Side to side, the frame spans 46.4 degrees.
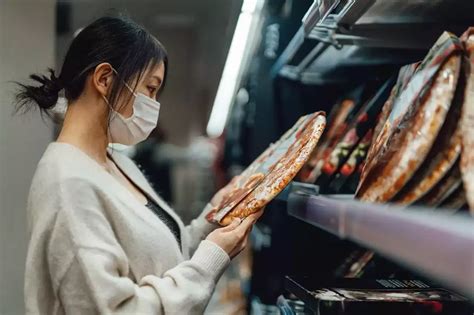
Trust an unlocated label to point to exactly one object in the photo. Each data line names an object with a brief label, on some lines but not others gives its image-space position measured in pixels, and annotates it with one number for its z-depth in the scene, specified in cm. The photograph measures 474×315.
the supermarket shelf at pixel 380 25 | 114
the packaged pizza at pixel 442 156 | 76
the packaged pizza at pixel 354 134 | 135
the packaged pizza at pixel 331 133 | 156
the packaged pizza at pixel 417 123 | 78
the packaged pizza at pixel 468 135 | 71
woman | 109
